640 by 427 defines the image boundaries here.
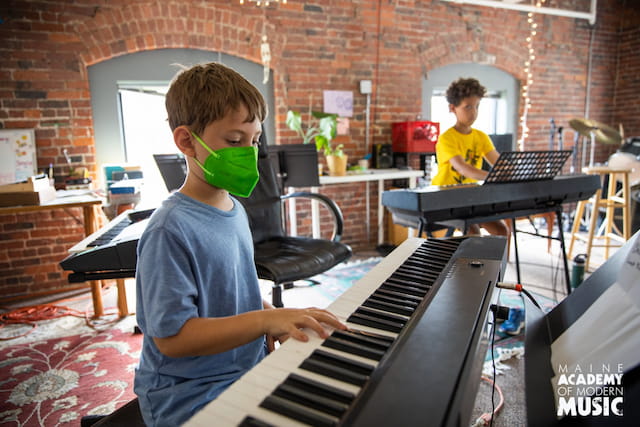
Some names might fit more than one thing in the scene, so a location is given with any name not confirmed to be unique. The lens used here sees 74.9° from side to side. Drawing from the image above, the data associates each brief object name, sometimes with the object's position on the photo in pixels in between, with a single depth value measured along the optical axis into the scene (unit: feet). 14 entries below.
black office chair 6.49
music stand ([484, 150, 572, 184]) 6.93
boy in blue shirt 2.53
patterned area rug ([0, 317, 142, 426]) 6.10
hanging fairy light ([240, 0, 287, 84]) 13.05
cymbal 14.24
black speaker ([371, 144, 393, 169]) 14.93
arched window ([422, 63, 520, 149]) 16.63
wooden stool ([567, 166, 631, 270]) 11.16
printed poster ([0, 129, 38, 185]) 10.66
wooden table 8.77
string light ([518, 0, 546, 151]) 18.32
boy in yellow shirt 8.81
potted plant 12.78
